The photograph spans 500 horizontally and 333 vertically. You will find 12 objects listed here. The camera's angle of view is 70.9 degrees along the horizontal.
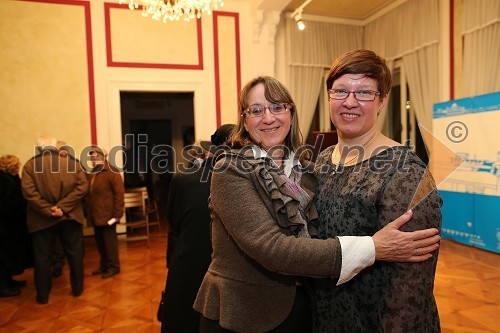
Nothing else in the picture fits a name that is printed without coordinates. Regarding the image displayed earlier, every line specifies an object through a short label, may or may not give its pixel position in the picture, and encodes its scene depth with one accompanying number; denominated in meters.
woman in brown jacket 1.06
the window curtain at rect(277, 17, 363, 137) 6.60
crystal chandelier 4.22
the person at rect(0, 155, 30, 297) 3.69
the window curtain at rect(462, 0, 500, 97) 4.54
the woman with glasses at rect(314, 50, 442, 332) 1.07
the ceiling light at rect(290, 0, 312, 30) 5.28
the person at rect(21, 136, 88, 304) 3.45
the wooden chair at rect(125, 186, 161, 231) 5.80
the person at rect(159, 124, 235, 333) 2.09
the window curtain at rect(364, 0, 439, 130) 5.55
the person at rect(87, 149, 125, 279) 4.10
